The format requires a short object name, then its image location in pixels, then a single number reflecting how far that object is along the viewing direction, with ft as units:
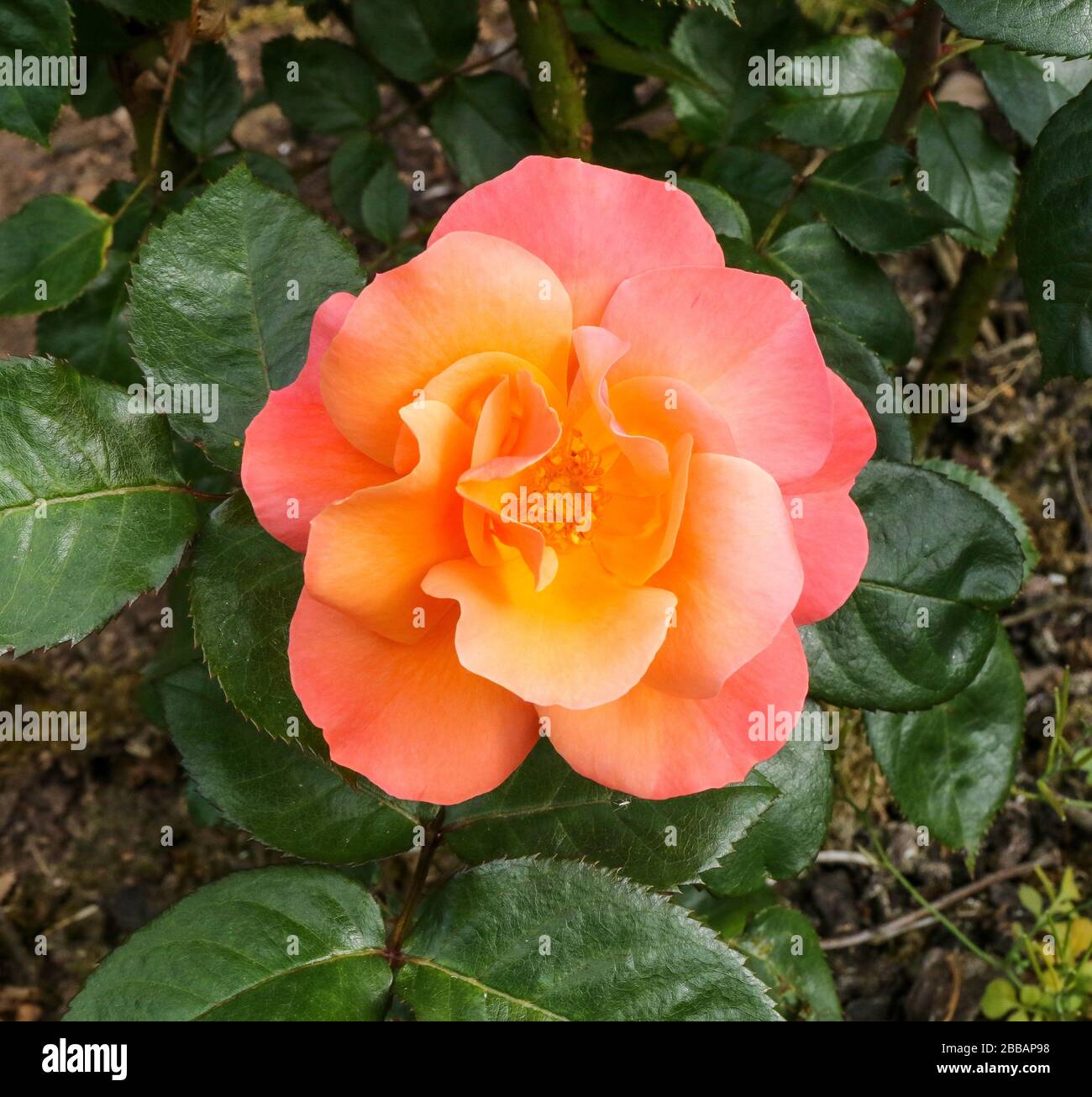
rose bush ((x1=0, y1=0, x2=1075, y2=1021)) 1.19
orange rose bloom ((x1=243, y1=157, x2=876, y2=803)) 1.17
